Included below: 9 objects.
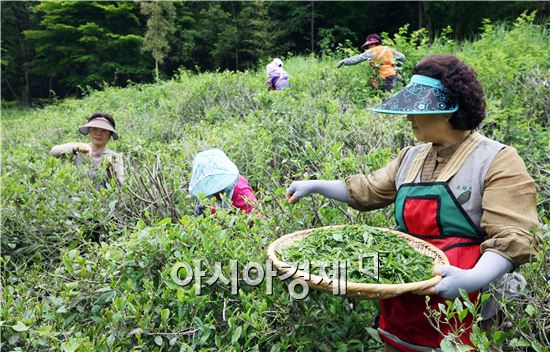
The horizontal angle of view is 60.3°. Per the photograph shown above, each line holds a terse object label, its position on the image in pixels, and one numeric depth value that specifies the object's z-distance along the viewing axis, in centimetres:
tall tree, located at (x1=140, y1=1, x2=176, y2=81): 1920
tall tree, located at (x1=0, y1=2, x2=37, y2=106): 2569
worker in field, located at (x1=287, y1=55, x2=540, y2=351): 146
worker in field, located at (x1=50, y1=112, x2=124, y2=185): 400
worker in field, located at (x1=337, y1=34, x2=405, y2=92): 659
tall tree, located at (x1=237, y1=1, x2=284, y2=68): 2019
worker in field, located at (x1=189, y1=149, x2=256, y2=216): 275
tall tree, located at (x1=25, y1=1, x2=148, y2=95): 2303
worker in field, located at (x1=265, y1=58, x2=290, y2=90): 782
